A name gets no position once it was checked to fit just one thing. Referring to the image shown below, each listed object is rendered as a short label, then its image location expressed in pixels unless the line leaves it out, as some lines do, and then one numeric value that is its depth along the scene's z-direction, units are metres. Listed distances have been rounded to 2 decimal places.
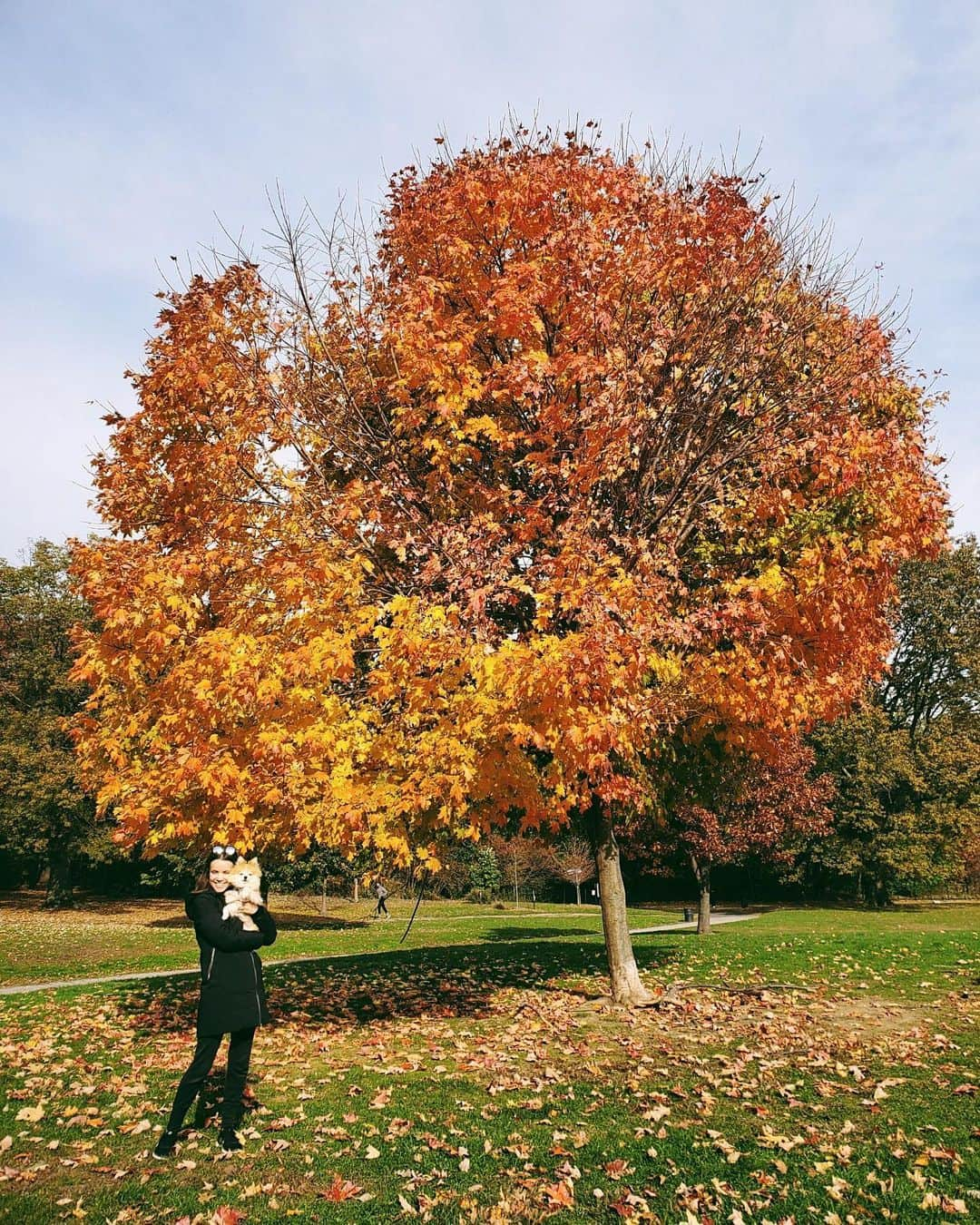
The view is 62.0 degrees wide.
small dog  6.04
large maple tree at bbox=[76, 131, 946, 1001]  7.21
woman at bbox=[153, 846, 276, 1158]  5.71
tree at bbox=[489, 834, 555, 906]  41.53
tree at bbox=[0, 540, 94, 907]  31.03
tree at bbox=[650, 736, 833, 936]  21.23
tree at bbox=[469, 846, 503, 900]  41.47
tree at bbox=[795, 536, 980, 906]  35.22
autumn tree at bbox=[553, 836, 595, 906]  39.88
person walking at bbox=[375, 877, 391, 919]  31.97
